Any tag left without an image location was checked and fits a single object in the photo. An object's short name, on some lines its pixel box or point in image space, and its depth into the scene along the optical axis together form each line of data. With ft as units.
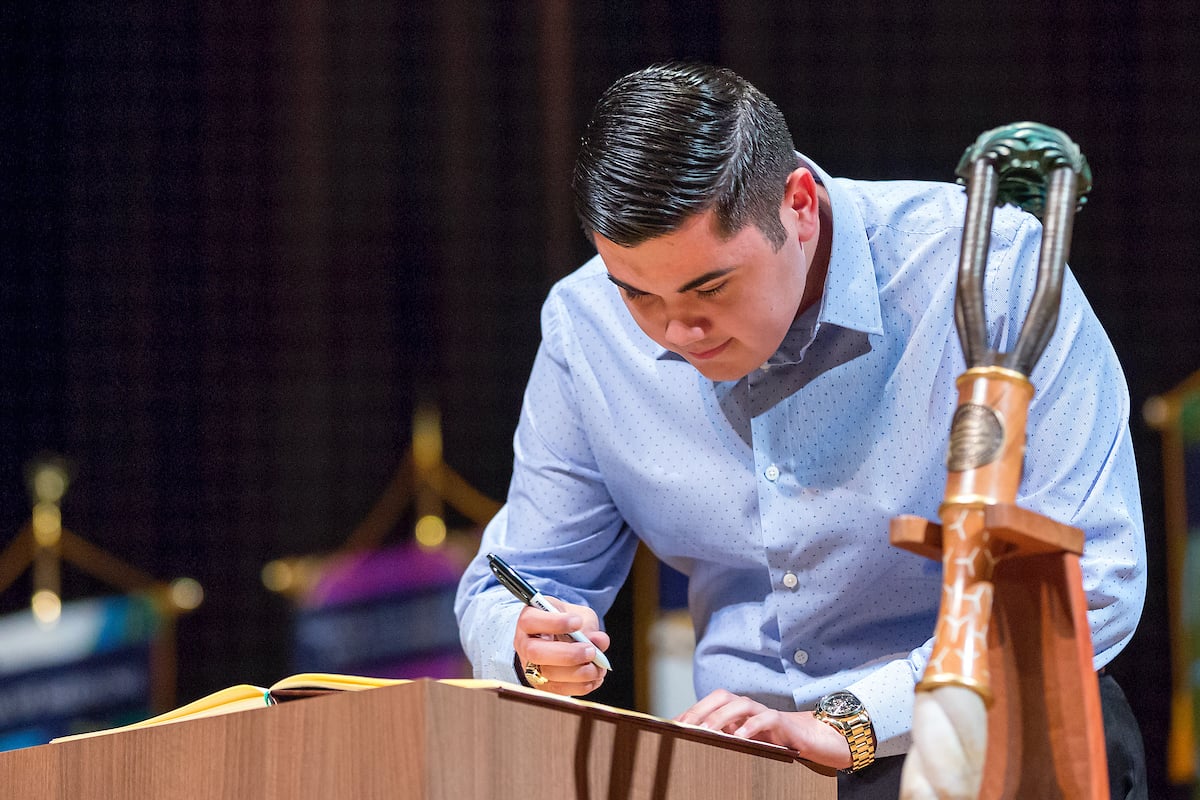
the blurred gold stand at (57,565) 19.76
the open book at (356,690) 14.79
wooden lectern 14.62
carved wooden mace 14.28
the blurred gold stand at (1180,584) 17.80
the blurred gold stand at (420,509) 19.44
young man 15.71
